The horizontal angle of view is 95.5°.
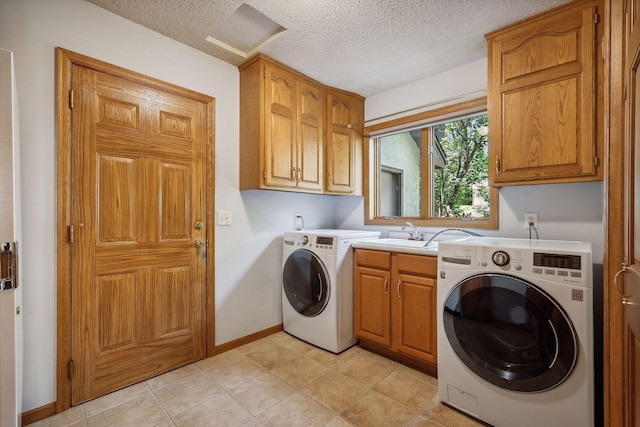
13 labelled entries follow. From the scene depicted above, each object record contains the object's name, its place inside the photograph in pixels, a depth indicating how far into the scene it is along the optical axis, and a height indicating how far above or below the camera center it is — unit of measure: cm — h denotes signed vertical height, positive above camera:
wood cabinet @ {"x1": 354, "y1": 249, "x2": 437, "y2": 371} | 193 -67
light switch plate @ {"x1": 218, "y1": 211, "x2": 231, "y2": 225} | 229 -4
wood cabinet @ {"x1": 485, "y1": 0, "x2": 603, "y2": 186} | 157 +66
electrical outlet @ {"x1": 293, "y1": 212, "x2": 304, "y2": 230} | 288 -8
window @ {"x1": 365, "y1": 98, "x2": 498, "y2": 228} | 236 +39
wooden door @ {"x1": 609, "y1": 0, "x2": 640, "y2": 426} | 71 -7
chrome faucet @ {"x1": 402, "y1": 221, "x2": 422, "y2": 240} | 250 -18
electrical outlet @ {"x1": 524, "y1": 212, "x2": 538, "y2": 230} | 196 -4
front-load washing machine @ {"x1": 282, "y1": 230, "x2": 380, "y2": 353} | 227 -61
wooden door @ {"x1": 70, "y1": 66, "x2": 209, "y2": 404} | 167 -13
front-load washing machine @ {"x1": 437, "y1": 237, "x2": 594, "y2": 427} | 127 -58
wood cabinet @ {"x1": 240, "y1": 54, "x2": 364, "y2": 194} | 225 +69
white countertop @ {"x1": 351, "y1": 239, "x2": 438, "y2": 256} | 193 -25
